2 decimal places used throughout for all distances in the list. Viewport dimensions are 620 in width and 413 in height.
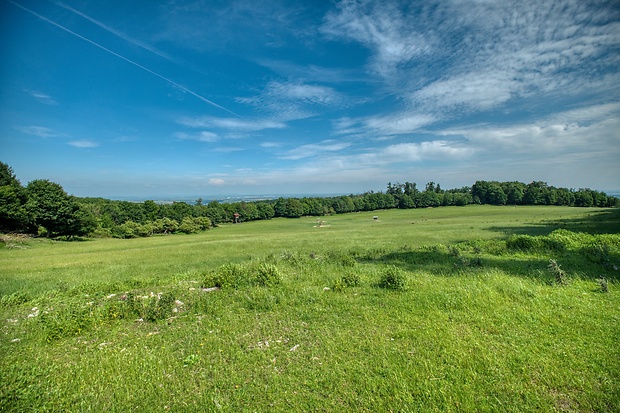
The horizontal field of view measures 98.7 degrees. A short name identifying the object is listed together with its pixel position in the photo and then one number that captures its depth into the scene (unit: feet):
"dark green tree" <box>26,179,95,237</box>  157.68
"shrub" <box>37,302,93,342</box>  25.45
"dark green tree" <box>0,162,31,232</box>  140.97
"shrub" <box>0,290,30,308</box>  34.35
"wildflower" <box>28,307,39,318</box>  30.19
